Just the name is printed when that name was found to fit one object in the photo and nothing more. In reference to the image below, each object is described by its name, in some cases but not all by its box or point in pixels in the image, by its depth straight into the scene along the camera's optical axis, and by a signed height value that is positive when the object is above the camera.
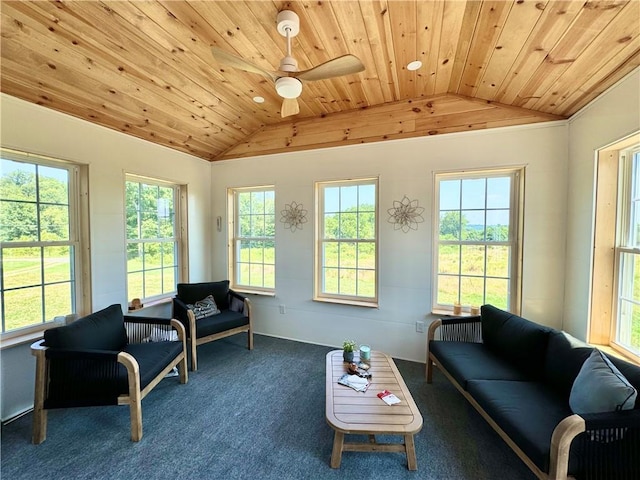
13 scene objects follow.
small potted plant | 2.27 -1.01
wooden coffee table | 1.57 -1.13
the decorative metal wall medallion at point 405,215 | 3.05 +0.19
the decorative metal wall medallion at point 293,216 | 3.58 +0.20
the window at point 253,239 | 3.90 -0.13
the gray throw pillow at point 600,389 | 1.36 -0.82
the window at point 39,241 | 2.22 -0.10
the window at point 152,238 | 3.25 -0.10
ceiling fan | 1.61 +0.99
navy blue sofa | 1.28 -1.05
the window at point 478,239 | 2.86 -0.08
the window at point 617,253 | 2.05 -0.16
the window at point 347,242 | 3.36 -0.14
